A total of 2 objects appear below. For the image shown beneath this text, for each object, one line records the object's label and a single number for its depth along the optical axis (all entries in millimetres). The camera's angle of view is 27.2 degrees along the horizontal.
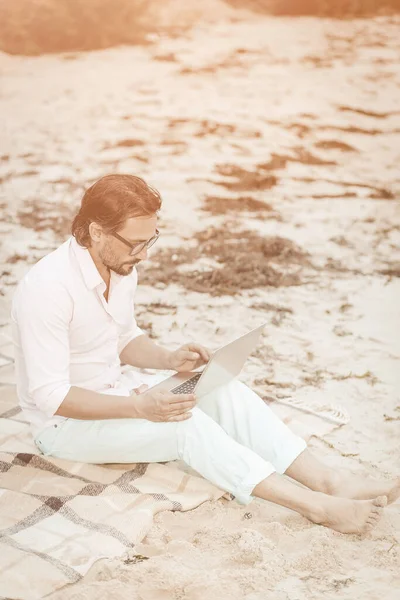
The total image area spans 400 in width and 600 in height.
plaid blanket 2568
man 2801
